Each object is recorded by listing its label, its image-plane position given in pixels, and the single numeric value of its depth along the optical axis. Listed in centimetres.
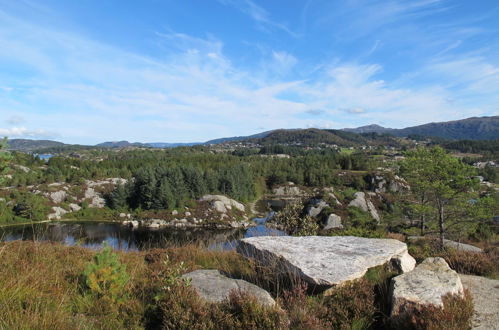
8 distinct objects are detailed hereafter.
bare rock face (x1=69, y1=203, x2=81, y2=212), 6382
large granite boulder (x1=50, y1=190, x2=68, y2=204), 6372
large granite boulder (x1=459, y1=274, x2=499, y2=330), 457
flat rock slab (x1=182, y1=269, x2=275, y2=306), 500
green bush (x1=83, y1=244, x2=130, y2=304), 493
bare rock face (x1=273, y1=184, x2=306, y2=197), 8944
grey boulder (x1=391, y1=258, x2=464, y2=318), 462
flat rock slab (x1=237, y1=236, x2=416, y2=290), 534
